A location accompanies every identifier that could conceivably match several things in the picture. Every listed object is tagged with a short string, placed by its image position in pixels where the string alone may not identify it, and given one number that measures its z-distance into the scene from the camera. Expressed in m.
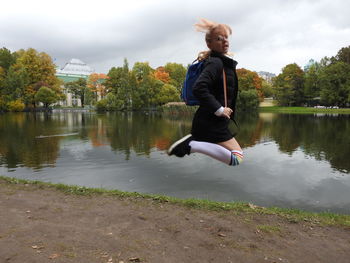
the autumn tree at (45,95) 66.23
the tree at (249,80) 74.51
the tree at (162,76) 80.50
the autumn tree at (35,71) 68.88
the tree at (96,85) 93.00
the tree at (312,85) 73.74
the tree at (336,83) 64.31
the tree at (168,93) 68.81
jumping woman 2.81
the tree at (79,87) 89.90
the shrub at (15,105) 63.24
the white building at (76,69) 120.91
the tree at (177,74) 82.38
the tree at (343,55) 71.00
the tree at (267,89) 105.00
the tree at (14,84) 63.06
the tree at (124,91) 73.44
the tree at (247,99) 69.75
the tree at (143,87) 72.62
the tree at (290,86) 76.00
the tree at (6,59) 71.25
